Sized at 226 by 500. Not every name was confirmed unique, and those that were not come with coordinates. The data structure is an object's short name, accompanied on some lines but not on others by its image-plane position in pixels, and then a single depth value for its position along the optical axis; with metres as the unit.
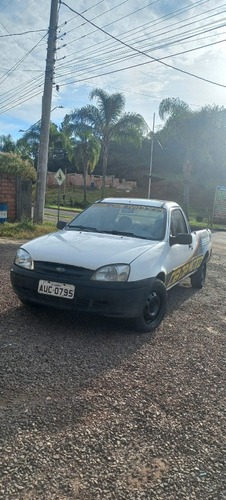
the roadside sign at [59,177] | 15.06
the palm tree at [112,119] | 28.48
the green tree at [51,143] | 45.55
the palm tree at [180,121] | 28.45
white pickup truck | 3.89
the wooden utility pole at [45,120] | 13.05
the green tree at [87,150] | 35.88
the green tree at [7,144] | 54.62
